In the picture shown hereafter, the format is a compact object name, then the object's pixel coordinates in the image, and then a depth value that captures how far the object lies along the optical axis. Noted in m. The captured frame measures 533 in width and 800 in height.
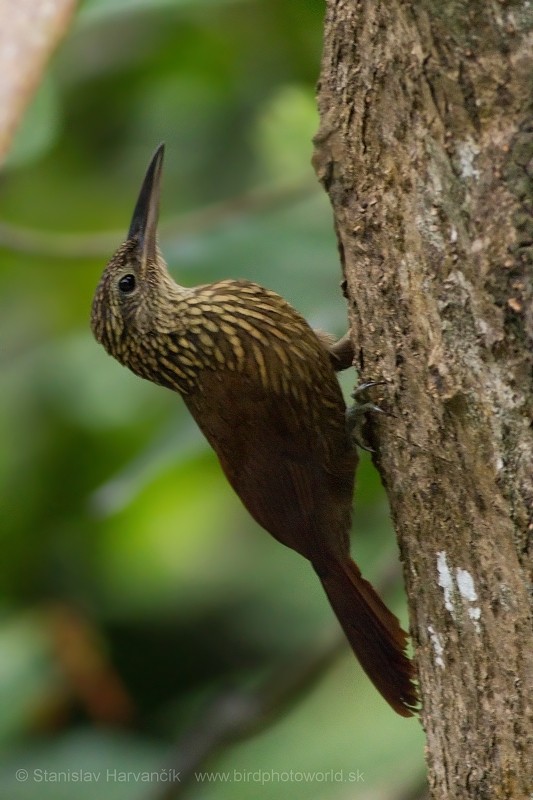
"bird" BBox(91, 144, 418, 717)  6.09
